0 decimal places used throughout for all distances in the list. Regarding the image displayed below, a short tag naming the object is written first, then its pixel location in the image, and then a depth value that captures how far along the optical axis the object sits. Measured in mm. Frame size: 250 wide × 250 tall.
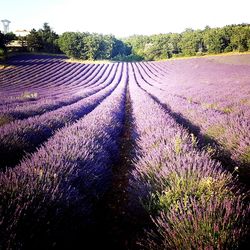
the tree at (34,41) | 54438
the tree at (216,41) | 56188
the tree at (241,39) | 50781
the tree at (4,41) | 42075
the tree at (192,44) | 61338
